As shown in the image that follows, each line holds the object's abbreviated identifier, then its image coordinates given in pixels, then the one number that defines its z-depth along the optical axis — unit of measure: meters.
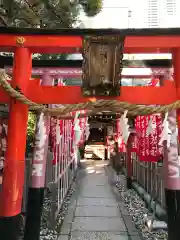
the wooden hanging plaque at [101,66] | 2.08
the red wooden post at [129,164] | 7.59
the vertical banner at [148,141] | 4.07
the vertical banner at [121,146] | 7.66
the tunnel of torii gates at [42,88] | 2.08
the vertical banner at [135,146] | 6.03
